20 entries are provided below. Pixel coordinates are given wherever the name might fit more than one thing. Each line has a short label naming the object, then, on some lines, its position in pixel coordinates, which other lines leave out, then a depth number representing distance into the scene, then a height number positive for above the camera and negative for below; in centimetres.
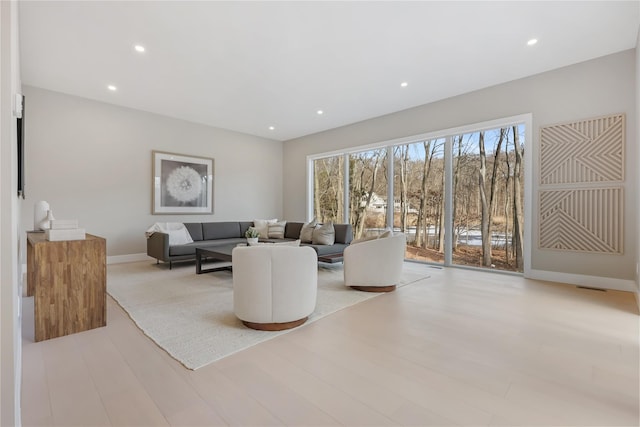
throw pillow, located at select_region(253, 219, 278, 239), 602 -29
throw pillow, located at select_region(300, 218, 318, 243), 516 -36
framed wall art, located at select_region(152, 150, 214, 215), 570 +61
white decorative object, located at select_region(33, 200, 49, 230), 321 +0
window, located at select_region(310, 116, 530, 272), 450 +34
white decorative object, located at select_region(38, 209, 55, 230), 317 -10
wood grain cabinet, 215 -57
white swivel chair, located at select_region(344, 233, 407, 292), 336 -60
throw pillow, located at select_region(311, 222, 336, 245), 484 -38
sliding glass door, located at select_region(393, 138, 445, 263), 524 +30
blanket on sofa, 472 -31
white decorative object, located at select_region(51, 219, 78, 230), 230 -9
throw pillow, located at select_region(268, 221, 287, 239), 598 -38
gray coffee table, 381 -57
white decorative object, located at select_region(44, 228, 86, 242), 225 -18
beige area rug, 209 -94
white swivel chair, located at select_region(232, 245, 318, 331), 228 -57
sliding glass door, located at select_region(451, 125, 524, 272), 444 +24
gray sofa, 455 -50
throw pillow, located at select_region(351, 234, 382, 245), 360 -33
